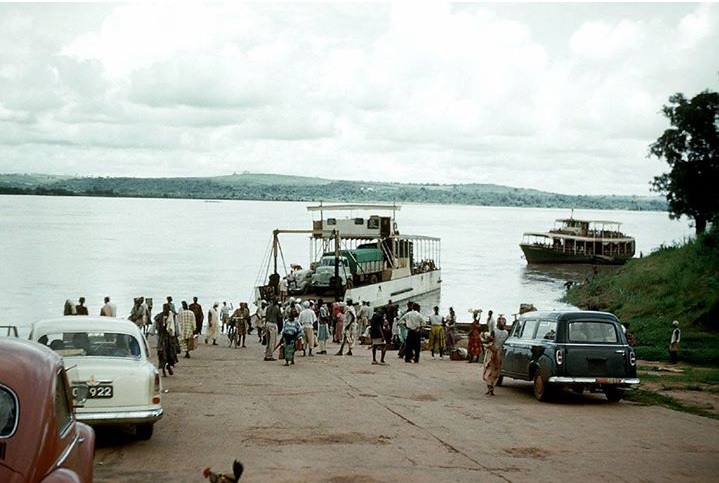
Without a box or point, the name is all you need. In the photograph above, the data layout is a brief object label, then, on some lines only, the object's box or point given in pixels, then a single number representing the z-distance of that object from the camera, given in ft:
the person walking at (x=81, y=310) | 81.66
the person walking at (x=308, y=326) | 78.79
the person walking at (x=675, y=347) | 76.54
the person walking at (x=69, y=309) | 79.82
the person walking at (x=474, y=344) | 81.30
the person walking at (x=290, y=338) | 70.23
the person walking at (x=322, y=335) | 84.19
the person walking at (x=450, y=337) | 85.46
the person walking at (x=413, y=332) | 75.56
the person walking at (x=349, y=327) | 81.51
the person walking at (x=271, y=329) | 74.95
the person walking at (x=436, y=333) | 86.53
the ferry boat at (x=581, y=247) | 317.63
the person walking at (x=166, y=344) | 60.75
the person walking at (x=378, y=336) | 72.59
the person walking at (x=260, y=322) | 102.73
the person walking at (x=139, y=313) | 95.30
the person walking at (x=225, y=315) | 109.81
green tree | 199.62
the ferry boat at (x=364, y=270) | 150.00
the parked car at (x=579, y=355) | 51.44
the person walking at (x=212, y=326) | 98.12
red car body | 17.25
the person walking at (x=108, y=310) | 84.94
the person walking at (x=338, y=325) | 98.22
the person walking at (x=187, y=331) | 76.38
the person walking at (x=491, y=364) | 55.26
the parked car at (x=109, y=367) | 35.06
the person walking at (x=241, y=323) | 91.50
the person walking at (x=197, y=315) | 94.02
